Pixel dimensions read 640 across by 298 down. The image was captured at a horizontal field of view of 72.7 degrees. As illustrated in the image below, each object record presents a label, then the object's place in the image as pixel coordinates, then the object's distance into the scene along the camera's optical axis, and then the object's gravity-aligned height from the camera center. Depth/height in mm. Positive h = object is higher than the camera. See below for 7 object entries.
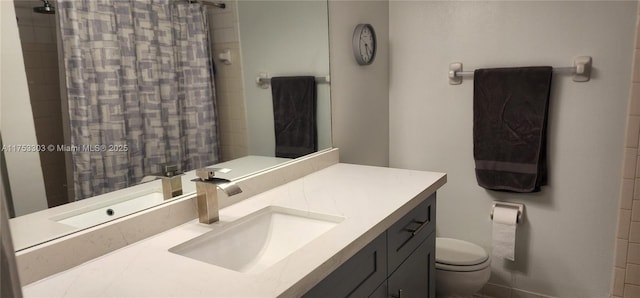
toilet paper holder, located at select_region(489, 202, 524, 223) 2387 -747
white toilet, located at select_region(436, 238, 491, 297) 2139 -976
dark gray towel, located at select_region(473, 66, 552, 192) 2223 -297
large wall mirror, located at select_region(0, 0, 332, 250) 1074 -53
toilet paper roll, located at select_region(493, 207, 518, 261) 2369 -875
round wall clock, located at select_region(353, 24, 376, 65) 2254 +165
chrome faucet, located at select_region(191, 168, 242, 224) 1302 -338
